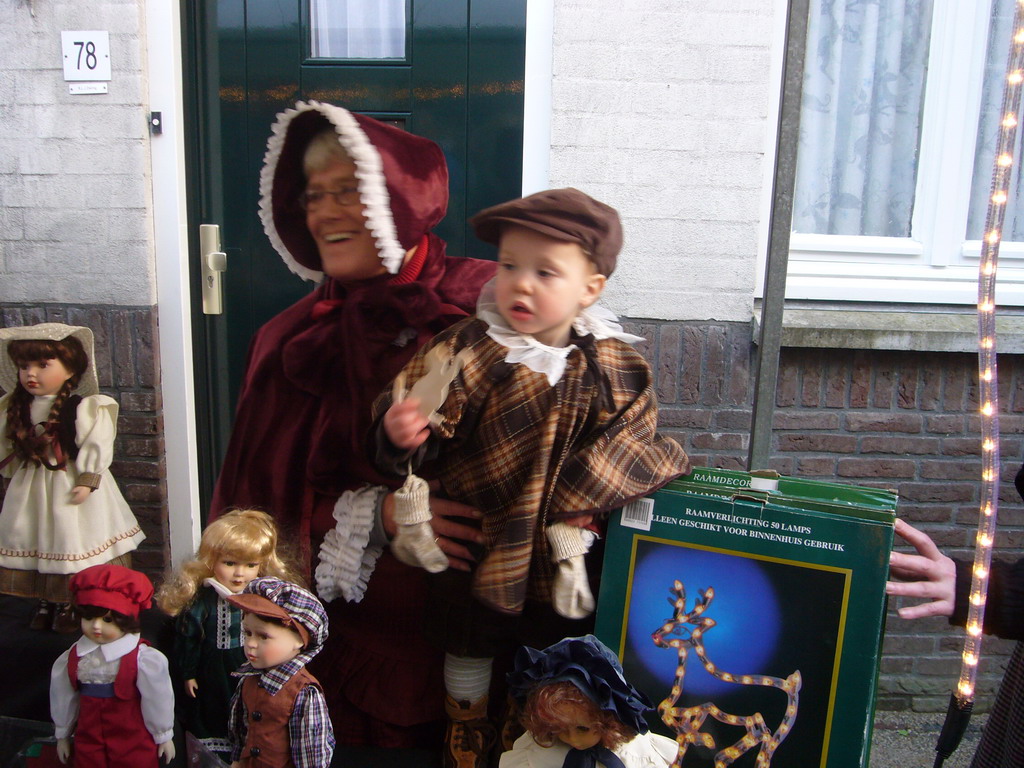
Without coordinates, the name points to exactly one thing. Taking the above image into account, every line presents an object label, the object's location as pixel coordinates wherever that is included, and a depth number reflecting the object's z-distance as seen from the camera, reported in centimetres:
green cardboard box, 144
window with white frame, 294
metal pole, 165
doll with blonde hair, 169
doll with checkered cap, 145
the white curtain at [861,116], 295
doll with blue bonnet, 128
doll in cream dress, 252
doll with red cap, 156
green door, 258
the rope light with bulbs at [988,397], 140
